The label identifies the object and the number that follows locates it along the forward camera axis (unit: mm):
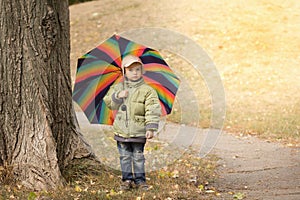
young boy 9287
